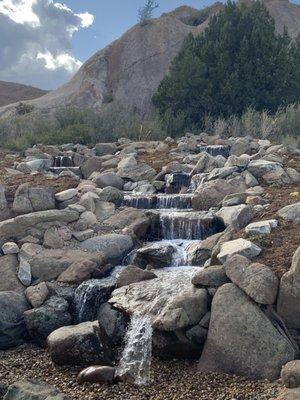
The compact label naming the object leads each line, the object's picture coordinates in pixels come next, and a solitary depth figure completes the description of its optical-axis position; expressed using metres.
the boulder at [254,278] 6.93
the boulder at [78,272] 8.87
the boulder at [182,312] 6.98
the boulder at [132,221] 10.59
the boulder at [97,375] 6.62
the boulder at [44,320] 7.93
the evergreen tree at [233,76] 22.81
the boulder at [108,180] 13.37
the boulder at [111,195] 12.02
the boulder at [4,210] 10.91
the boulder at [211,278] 7.45
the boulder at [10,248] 9.58
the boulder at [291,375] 5.92
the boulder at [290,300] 6.89
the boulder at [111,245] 9.73
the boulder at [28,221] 10.11
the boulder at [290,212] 8.99
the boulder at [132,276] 8.39
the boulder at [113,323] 7.61
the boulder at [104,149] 18.14
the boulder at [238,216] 9.37
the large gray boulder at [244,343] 6.53
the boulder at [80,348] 7.07
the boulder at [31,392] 5.51
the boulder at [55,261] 9.16
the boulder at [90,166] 15.37
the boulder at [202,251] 9.05
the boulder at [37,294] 8.40
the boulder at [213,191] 11.32
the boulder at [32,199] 10.90
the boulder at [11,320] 7.98
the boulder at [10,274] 8.86
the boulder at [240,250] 7.71
